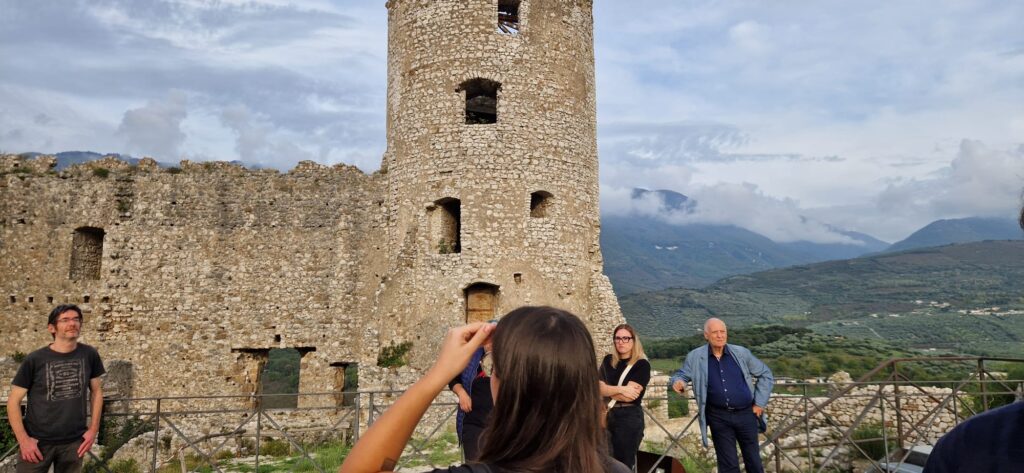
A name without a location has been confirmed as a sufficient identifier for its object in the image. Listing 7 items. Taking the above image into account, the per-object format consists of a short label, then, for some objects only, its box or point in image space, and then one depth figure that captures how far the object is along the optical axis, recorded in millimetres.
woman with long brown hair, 1971
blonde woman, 6324
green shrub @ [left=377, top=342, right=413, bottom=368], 13422
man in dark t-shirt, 5812
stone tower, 13430
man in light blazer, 6309
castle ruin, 13602
